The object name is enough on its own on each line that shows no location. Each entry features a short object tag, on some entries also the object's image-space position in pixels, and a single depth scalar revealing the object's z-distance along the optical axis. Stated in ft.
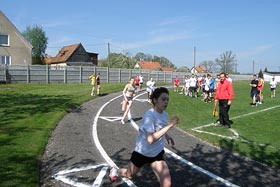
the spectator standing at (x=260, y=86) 46.45
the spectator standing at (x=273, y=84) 59.91
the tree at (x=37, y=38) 184.88
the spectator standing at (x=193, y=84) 58.28
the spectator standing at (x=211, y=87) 52.68
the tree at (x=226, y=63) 250.49
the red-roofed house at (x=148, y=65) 243.59
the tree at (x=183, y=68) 260.09
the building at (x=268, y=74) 206.17
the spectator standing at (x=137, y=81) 71.41
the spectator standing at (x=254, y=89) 44.72
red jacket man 27.93
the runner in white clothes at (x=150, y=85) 52.19
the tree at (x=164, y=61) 289.69
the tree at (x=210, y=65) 261.88
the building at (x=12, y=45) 107.94
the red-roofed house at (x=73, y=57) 168.47
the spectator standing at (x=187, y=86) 60.72
